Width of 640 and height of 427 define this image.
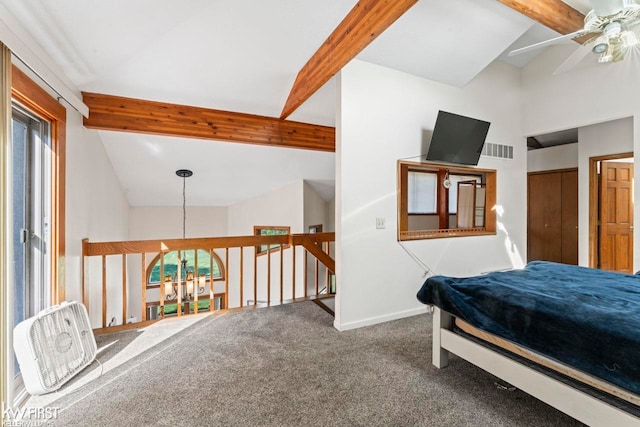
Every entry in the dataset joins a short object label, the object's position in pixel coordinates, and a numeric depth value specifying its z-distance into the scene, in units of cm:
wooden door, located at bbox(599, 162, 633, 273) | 418
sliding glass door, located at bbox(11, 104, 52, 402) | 191
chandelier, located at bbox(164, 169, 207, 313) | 354
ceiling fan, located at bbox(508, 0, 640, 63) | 182
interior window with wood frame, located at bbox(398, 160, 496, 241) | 322
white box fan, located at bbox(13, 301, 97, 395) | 170
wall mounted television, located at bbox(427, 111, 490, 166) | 304
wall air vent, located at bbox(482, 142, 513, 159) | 363
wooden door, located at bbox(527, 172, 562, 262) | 515
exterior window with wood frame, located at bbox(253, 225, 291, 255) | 564
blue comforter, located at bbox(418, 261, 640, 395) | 121
